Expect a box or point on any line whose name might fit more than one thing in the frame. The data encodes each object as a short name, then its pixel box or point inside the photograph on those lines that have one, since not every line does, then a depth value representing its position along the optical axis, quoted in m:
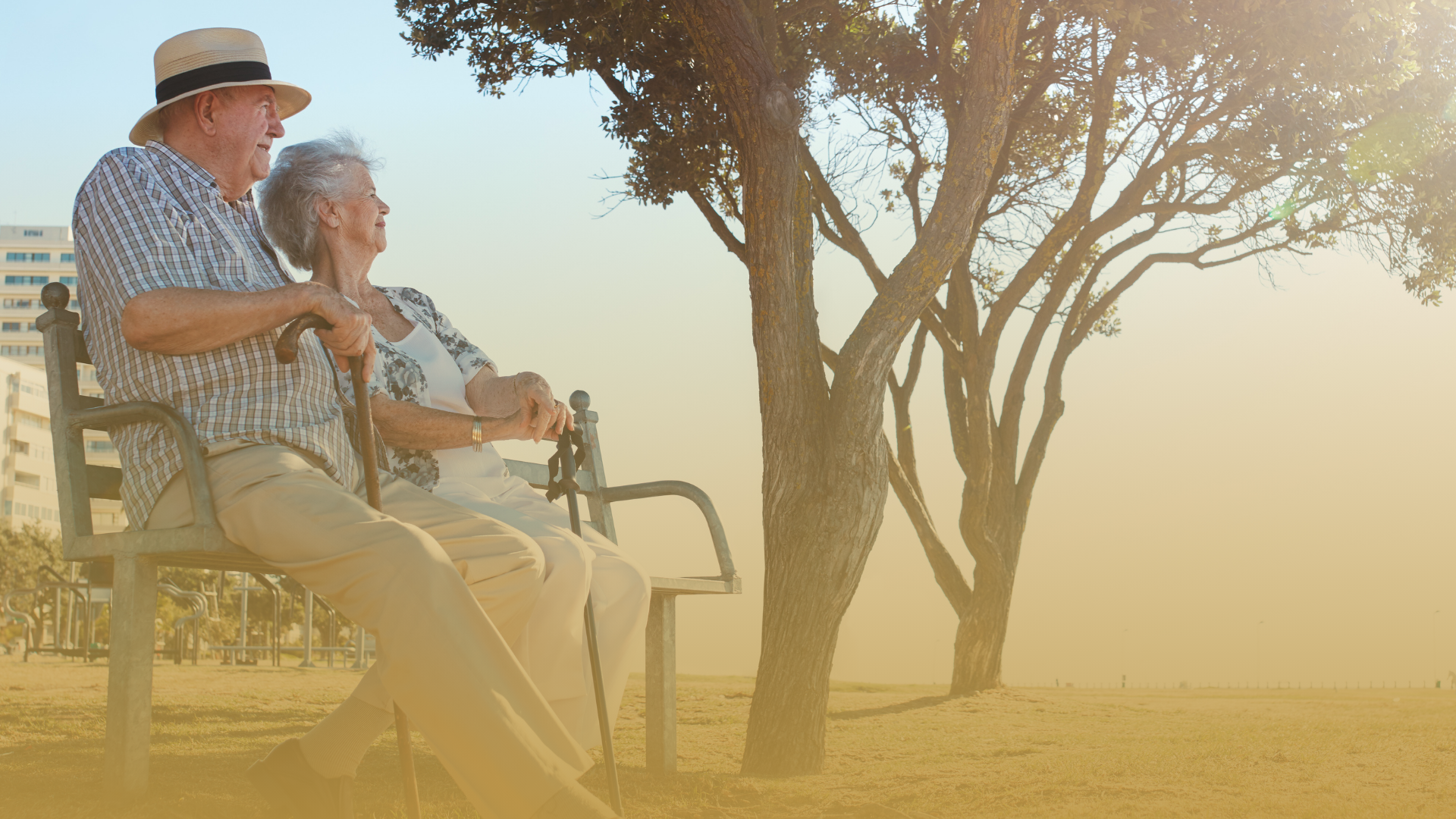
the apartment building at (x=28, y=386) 74.88
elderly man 2.13
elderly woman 3.03
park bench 2.50
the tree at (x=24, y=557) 38.47
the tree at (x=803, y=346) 4.94
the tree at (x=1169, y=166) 8.19
